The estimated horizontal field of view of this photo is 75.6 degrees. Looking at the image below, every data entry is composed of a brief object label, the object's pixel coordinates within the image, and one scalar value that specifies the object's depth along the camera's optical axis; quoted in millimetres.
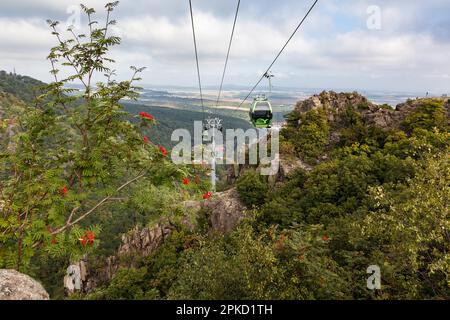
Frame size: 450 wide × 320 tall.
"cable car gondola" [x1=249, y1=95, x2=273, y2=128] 19000
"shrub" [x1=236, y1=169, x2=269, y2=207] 26000
